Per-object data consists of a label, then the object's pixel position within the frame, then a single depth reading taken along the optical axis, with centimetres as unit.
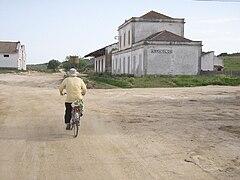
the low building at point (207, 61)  5169
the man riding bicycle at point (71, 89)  1134
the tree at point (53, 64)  11750
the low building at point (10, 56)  8862
